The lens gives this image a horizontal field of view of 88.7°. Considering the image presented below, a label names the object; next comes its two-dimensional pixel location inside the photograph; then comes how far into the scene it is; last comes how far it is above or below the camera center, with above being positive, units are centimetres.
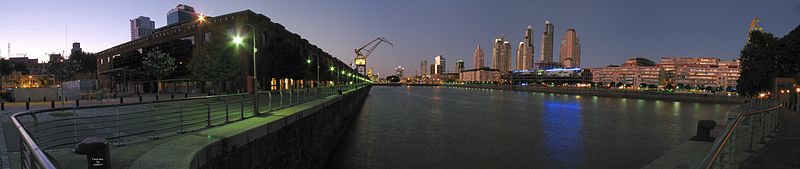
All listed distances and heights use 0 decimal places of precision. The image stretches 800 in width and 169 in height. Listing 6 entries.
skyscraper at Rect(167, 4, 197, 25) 14352 +2322
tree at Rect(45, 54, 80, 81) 6151 +184
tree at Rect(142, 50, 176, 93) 4969 +187
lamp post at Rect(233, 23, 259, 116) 1490 -60
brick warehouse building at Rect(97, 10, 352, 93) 5356 +432
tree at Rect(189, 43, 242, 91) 4219 +161
